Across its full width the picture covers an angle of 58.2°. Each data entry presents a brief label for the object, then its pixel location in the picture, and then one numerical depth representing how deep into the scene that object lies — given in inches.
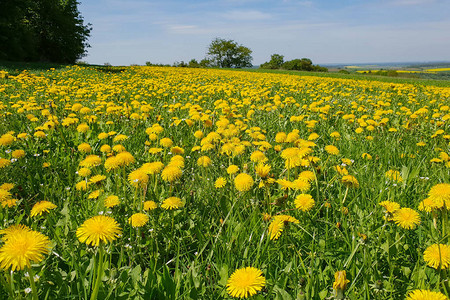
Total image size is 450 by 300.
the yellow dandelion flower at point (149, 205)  30.1
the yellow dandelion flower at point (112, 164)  33.4
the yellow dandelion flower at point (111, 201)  30.3
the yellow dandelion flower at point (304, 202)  27.7
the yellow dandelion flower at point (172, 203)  29.2
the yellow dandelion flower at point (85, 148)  42.0
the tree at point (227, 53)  2569.1
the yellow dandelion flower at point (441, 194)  25.5
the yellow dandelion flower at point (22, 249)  18.6
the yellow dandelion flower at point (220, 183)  33.9
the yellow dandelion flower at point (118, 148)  38.1
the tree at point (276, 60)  2629.3
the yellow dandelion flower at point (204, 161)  37.6
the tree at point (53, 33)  992.7
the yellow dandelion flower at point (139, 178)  30.1
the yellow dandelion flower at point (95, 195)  32.0
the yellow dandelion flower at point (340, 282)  19.6
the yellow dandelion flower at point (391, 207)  25.8
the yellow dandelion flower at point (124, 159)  33.6
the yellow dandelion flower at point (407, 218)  24.9
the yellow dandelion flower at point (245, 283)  19.8
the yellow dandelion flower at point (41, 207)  27.9
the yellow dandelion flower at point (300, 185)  29.9
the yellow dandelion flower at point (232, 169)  34.1
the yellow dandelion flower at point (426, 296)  19.2
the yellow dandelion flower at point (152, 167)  32.1
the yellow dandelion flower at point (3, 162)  35.3
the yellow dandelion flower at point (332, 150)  38.4
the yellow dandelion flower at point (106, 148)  42.0
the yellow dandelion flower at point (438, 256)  21.9
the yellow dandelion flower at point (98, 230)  20.7
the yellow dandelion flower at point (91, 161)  35.3
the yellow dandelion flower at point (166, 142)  42.4
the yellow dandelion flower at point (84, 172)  35.0
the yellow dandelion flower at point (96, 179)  33.1
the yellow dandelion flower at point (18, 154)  39.0
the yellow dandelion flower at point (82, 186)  34.3
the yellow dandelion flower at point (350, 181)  31.1
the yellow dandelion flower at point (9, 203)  27.5
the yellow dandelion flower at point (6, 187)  30.6
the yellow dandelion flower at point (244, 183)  30.4
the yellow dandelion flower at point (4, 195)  28.0
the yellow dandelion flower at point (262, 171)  29.8
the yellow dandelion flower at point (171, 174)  31.6
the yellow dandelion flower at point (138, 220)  27.6
